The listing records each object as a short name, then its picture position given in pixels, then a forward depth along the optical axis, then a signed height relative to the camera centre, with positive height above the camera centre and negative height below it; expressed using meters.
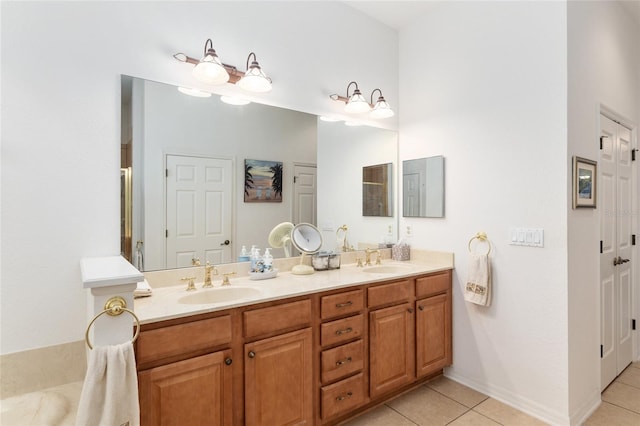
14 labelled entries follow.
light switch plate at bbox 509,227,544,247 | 2.17 -0.17
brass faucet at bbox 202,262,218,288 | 1.99 -0.38
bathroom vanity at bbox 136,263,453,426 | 1.47 -0.74
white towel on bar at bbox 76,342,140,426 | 1.13 -0.61
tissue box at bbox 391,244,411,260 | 2.94 -0.35
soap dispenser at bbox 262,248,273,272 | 2.20 -0.32
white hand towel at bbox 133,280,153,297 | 1.68 -0.39
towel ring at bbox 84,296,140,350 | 1.17 -0.34
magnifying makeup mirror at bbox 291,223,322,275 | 2.34 -0.22
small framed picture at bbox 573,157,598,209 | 2.12 +0.20
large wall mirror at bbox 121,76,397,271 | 1.89 +0.26
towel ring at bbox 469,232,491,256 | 2.46 -0.19
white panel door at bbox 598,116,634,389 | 2.52 -0.29
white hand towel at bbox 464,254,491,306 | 2.39 -0.50
